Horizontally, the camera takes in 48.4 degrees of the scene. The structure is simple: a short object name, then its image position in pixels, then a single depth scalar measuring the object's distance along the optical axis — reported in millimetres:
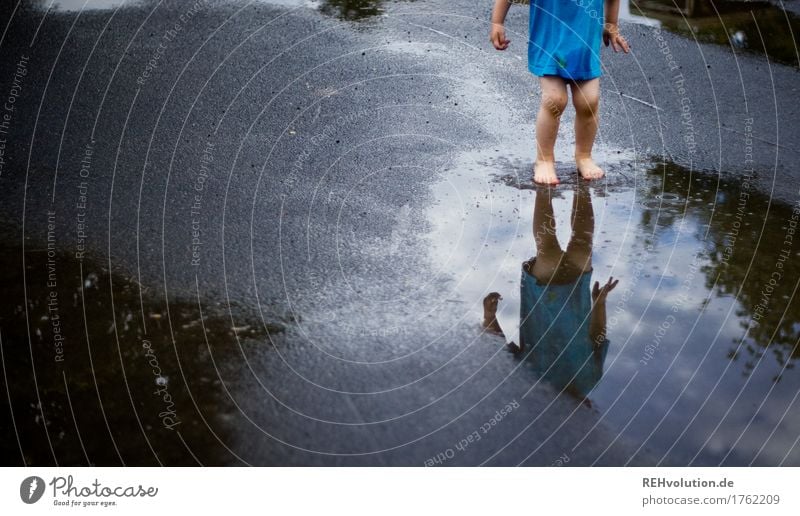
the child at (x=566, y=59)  4027
